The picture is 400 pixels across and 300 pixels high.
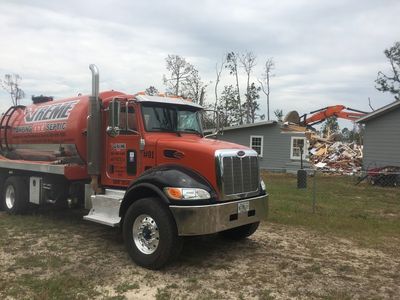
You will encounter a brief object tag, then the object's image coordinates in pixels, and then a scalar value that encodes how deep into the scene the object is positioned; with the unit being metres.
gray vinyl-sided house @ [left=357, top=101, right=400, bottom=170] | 21.47
